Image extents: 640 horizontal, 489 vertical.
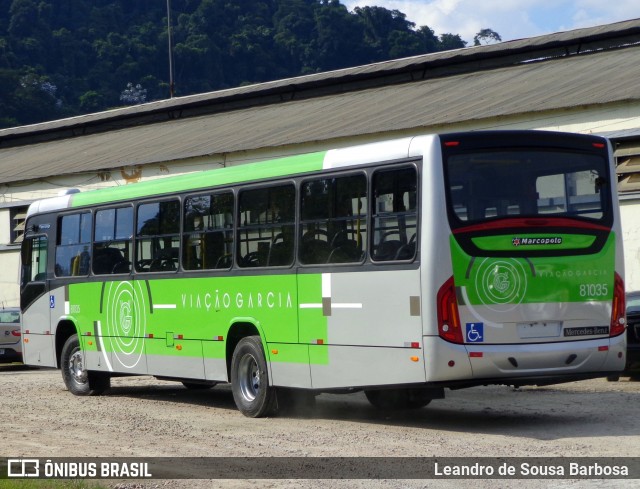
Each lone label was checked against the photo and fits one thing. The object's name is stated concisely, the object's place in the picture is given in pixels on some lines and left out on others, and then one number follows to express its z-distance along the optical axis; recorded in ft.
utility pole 182.30
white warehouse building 80.28
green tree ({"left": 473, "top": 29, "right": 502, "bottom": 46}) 469.57
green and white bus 39.86
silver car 90.11
